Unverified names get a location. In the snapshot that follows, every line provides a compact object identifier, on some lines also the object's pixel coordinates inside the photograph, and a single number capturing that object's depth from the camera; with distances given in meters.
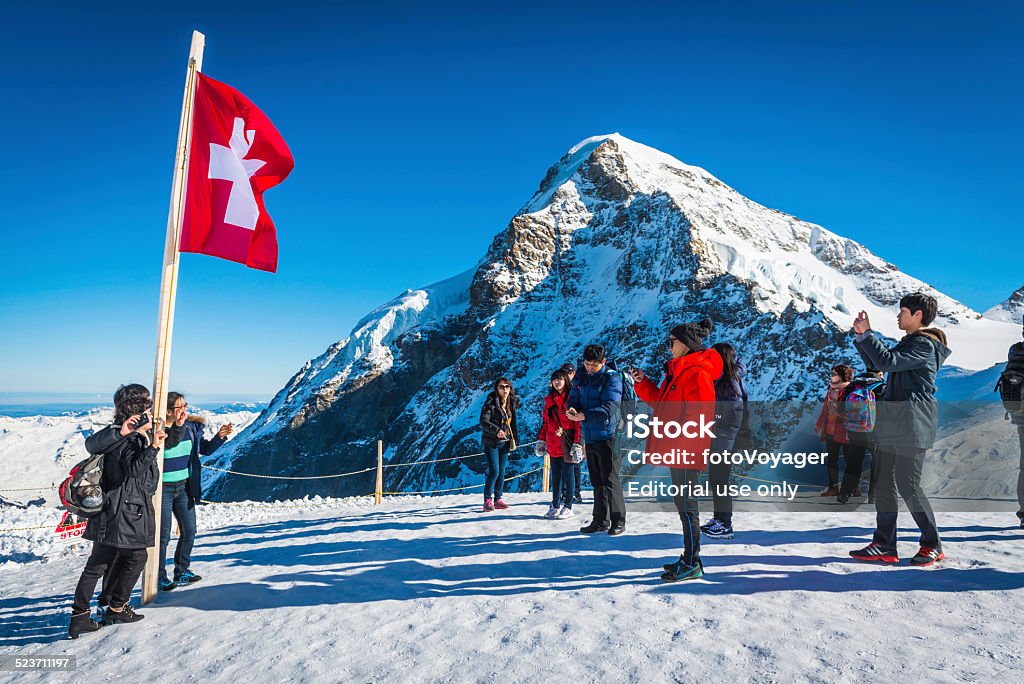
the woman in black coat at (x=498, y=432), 8.10
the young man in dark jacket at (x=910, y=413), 4.49
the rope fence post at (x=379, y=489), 10.92
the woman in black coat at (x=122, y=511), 4.02
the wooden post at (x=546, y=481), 11.19
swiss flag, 5.17
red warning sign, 9.20
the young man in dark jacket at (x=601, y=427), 6.16
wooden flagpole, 4.57
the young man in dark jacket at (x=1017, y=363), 5.40
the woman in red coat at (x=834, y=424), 7.63
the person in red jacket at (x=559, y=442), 7.46
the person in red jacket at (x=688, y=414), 4.52
